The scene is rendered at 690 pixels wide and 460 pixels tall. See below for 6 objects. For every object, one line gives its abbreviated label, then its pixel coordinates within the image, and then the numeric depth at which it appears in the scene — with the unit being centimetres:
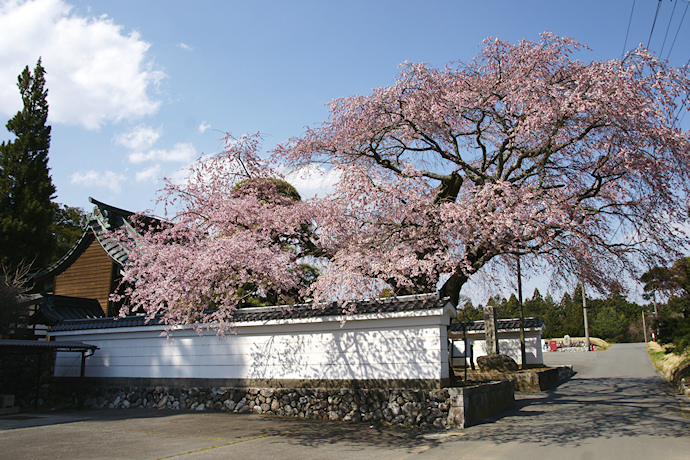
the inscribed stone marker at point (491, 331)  1967
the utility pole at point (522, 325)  1917
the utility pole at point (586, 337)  3927
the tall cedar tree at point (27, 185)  2441
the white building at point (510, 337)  2341
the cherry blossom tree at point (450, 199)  991
